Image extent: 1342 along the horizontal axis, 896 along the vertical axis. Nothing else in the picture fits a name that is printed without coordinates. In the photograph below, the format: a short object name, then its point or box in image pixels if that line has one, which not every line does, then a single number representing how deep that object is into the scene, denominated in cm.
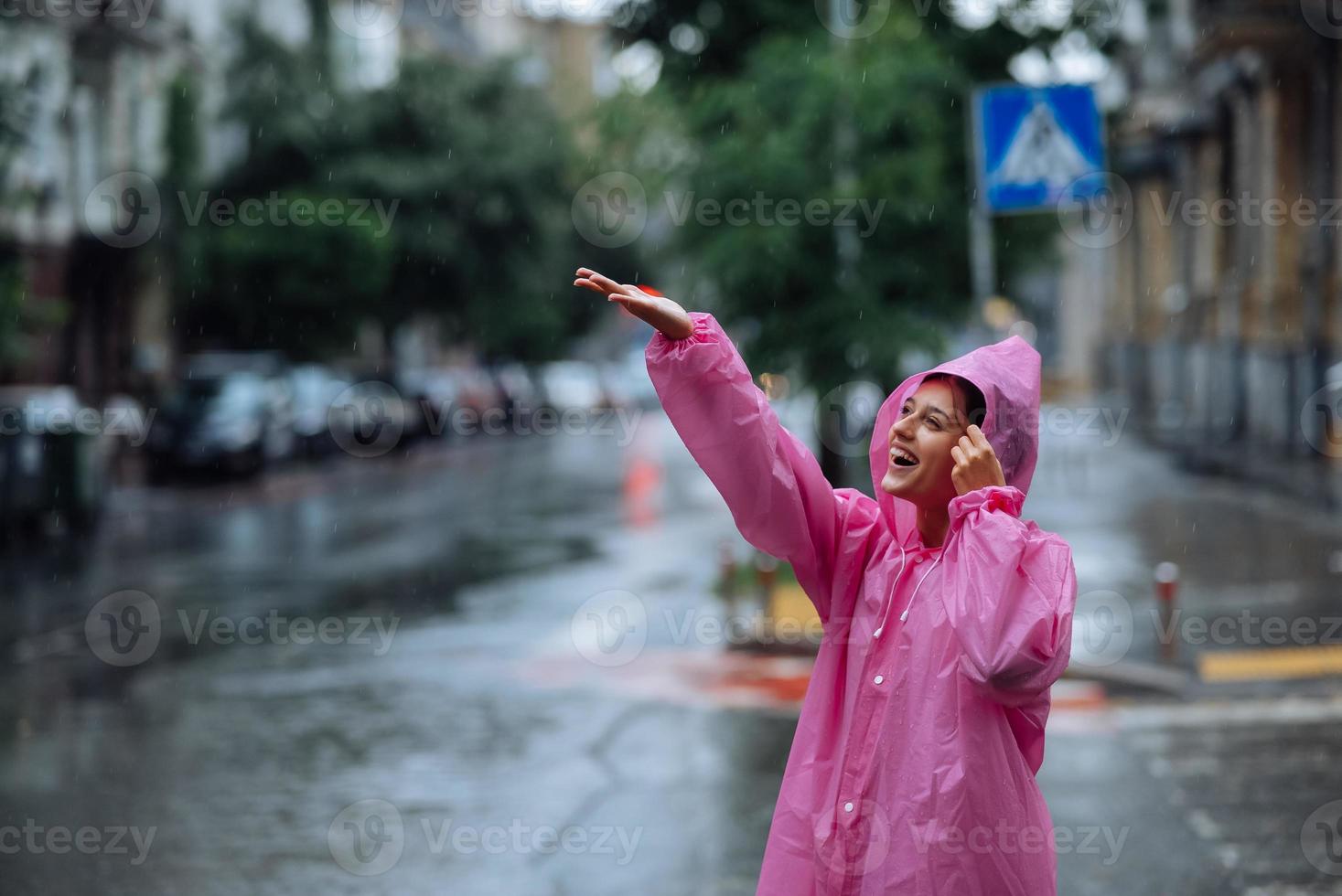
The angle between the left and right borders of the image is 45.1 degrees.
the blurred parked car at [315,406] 3008
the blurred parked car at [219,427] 2591
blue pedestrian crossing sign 1005
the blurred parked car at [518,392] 4562
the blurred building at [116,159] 2941
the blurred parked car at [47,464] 1792
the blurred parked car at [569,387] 5038
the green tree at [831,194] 1139
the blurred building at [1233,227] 2262
